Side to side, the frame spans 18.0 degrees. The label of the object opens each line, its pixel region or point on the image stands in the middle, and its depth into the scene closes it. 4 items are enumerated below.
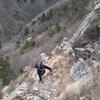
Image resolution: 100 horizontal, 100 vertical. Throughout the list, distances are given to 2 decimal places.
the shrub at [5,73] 26.19
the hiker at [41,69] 14.34
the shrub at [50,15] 75.99
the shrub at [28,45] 40.34
